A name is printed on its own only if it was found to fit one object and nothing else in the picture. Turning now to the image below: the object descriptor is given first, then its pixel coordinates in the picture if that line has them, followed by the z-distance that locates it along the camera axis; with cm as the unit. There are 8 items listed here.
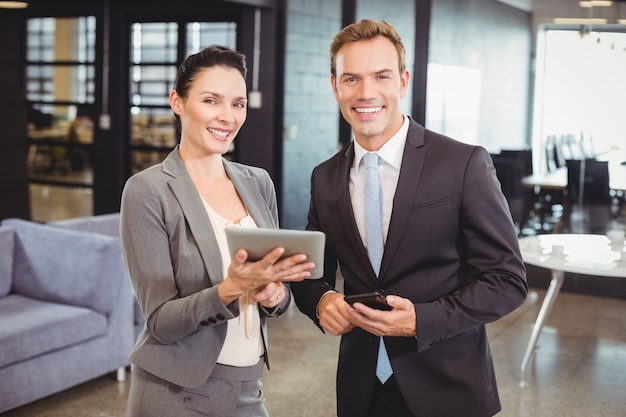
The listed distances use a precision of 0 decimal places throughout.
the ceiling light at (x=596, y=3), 590
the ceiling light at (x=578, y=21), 593
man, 169
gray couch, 366
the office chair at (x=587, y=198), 607
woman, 173
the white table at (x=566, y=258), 405
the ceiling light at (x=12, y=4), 713
